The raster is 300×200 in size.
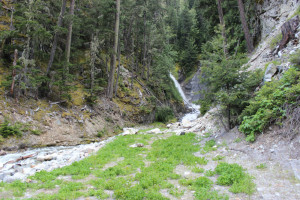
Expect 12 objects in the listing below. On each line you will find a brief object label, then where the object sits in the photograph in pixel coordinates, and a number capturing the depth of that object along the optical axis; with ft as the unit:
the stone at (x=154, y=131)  42.60
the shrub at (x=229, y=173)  14.46
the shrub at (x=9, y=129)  27.45
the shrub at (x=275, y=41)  32.79
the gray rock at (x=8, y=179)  17.05
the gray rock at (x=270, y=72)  24.97
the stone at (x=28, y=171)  19.48
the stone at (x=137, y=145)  30.12
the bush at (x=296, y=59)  19.95
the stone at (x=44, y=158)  24.00
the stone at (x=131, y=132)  41.83
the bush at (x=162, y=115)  67.46
